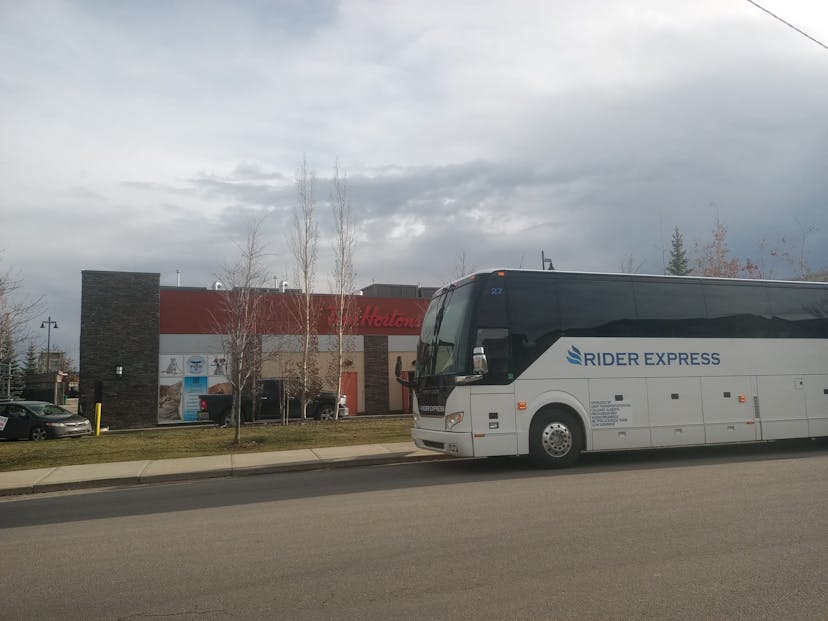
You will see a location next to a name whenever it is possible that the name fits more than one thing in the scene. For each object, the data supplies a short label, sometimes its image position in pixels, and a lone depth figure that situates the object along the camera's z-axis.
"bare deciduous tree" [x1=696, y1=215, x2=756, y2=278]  30.49
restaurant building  31.52
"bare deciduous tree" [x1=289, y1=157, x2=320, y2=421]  24.78
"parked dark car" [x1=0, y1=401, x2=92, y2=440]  22.39
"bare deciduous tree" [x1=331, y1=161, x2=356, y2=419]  25.72
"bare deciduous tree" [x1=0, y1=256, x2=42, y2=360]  18.50
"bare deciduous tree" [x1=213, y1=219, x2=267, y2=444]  17.86
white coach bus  11.73
